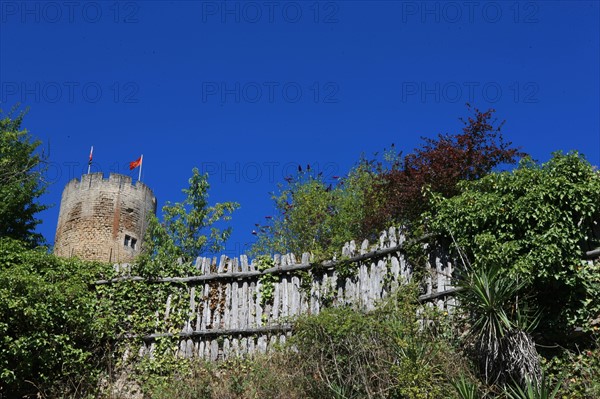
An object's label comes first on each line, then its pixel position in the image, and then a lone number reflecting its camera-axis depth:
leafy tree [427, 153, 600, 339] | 8.68
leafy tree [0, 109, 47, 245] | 16.52
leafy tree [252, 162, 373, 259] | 16.95
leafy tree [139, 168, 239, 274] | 17.28
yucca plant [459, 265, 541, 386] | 8.41
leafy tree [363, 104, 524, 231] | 12.37
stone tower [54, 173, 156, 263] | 21.97
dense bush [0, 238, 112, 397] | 10.45
